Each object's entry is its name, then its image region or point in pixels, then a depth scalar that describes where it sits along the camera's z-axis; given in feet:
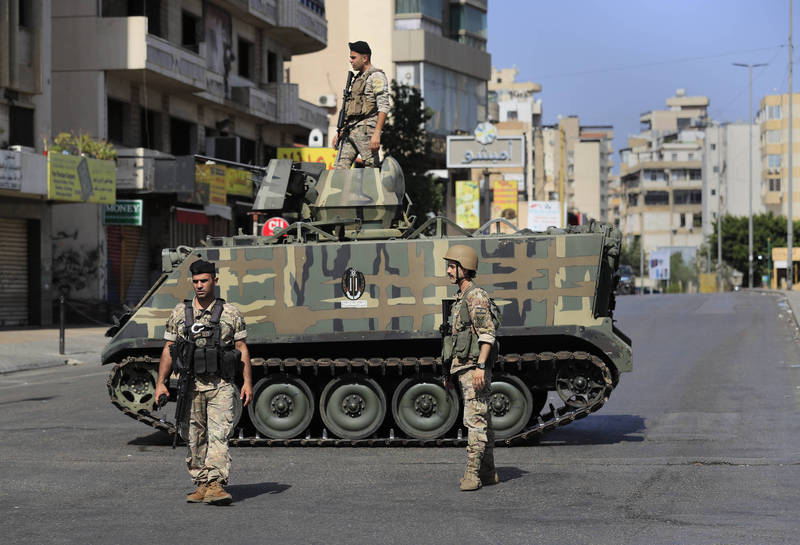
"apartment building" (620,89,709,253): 556.92
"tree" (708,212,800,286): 388.78
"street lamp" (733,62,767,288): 329.40
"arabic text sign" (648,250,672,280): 425.69
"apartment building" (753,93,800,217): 412.16
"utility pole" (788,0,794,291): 221.46
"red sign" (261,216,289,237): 97.09
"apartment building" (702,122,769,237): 474.08
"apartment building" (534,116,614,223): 582.76
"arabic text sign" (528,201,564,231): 261.03
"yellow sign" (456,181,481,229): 213.46
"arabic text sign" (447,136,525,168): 216.74
